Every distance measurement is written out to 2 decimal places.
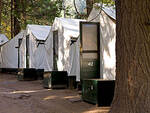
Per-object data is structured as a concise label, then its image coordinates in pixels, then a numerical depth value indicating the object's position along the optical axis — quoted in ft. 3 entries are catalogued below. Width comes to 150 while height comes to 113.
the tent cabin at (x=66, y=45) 36.45
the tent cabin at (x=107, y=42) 29.01
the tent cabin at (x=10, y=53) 62.34
